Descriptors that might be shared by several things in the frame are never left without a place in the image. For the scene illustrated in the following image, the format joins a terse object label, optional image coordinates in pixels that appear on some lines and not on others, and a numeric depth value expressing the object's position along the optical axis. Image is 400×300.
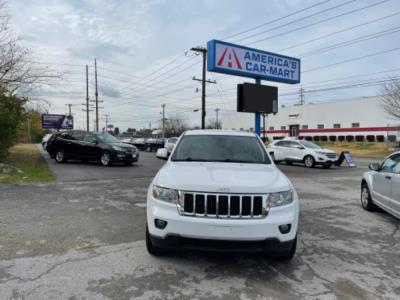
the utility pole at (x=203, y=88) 29.67
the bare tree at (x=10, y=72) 15.70
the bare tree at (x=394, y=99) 28.75
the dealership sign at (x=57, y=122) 49.66
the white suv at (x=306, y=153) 17.42
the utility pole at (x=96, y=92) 43.11
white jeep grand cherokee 3.47
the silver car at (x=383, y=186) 5.70
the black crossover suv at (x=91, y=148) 15.43
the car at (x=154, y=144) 32.86
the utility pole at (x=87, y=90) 44.05
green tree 14.26
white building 43.62
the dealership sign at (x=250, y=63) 14.36
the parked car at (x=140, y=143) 34.97
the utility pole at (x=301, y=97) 72.19
